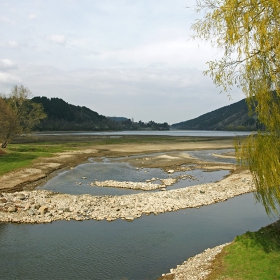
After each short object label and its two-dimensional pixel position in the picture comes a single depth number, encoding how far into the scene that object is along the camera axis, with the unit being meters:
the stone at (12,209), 22.91
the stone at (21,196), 26.55
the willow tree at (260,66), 10.64
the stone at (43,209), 22.75
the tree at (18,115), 57.10
